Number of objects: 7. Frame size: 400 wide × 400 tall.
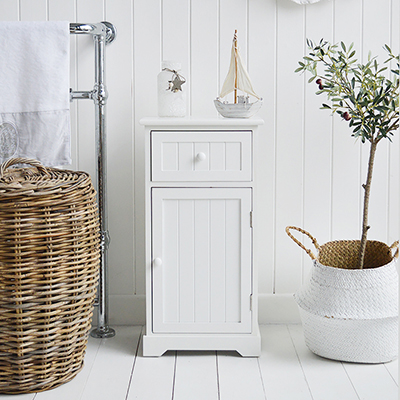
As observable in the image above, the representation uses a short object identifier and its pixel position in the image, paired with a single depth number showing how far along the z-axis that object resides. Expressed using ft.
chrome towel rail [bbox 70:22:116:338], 6.14
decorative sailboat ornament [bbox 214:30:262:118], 5.75
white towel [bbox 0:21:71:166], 5.80
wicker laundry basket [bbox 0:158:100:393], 4.68
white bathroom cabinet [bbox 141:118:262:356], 5.65
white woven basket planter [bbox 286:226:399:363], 5.51
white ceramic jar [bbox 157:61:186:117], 6.10
